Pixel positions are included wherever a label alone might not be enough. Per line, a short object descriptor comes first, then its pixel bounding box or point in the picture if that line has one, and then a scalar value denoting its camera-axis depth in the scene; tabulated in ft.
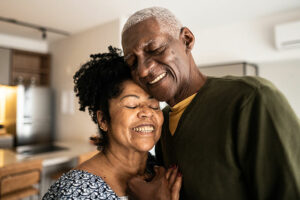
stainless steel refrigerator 13.33
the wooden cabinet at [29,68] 14.33
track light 11.74
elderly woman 3.00
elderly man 2.30
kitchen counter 8.20
